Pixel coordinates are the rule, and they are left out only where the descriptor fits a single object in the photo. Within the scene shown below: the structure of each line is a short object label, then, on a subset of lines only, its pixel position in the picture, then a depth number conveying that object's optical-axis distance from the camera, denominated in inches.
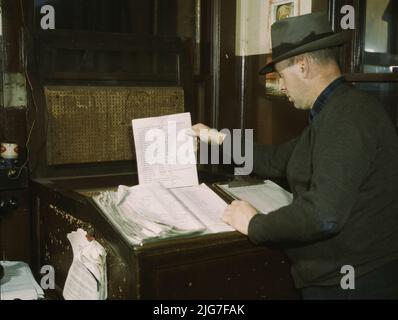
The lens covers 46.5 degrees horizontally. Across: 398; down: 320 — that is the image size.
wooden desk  56.4
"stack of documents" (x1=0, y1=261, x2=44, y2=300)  71.7
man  53.7
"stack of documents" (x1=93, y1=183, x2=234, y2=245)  58.4
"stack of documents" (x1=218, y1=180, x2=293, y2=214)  72.5
